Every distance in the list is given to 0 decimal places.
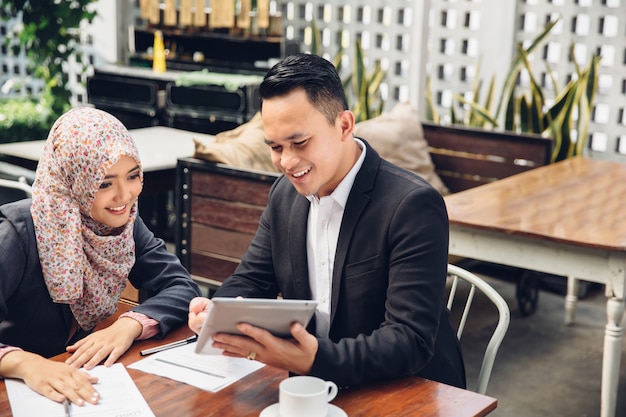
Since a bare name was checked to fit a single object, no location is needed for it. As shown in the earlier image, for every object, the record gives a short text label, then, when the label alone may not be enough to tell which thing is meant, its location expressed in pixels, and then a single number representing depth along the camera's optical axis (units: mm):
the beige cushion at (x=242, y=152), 4281
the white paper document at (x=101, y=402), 1678
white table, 4523
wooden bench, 4230
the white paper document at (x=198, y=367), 1835
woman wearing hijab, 2088
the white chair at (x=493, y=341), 2160
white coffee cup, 1587
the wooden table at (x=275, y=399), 1703
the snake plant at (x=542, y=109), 5047
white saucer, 1636
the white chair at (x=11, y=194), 3510
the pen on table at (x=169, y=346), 2004
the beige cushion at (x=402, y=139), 4801
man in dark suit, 1846
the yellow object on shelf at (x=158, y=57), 6781
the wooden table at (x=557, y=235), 3127
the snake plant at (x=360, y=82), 5738
